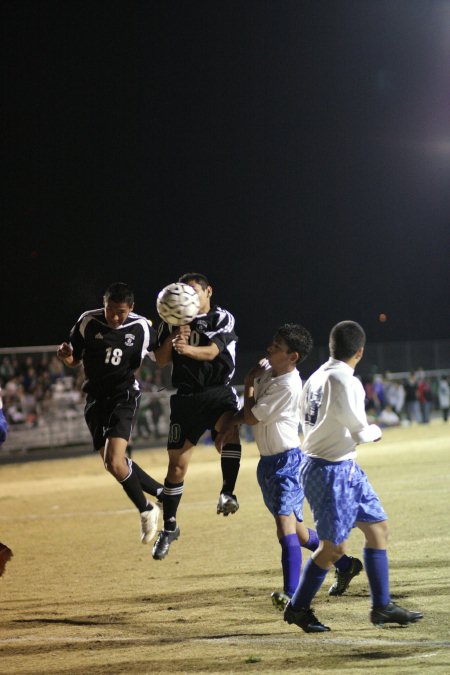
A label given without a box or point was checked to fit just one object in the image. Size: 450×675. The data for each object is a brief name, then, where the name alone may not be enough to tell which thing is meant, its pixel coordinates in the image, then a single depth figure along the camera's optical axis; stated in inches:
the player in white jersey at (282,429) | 296.5
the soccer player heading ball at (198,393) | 330.6
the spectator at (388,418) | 1408.7
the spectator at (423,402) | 1403.8
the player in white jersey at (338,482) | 254.7
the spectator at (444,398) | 1386.6
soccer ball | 321.7
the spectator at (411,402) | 1400.1
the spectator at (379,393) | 1439.5
